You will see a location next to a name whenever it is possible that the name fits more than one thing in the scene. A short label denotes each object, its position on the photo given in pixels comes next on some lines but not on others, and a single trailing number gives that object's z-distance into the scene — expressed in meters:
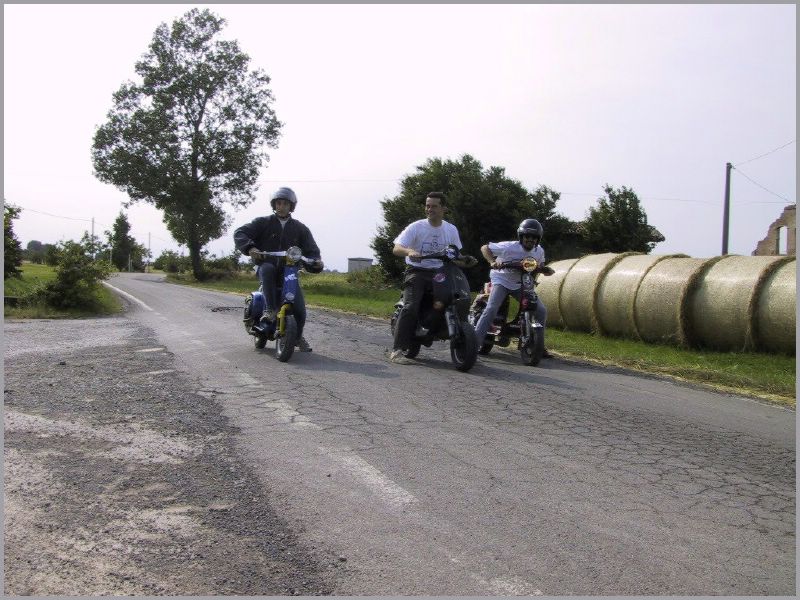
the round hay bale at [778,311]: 10.62
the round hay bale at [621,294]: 13.10
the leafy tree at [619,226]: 34.16
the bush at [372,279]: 38.22
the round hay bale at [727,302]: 11.20
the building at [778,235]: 36.41
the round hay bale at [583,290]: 14.05
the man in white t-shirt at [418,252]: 8.27
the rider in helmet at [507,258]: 9.16
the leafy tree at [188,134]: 47.50
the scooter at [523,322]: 8.66
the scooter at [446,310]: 7.95
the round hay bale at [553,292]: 14.97
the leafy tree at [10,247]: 18.83
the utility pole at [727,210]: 30.38
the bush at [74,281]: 17.23
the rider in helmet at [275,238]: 8.71
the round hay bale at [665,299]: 12.12
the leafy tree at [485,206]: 34.56
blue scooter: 8.05
